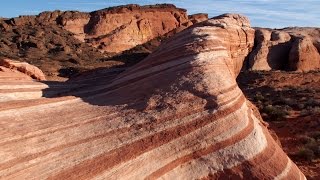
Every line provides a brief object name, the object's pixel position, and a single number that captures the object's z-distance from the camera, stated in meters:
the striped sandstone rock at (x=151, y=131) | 3.61
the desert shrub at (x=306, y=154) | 7.71
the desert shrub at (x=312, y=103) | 13.09
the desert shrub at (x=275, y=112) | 11.37
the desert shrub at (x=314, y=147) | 8.02
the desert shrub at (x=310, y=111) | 11.47
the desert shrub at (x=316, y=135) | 9.22
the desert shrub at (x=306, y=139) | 8.70
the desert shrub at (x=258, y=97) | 14.47
